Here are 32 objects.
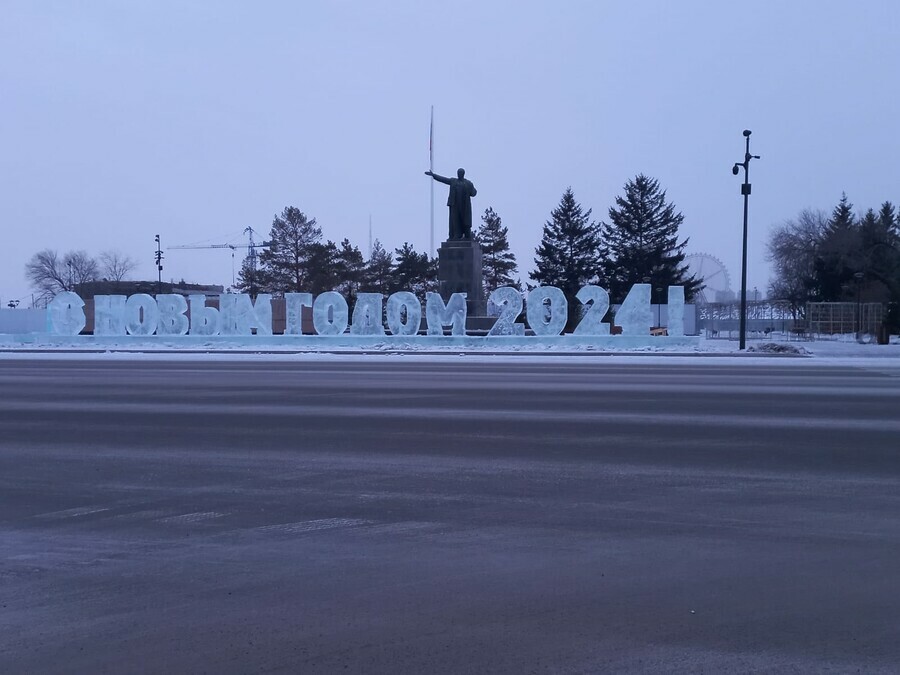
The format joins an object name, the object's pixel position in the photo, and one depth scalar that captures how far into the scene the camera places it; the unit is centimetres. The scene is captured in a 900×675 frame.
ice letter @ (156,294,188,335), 3694
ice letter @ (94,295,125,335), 3750
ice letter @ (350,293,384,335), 3494
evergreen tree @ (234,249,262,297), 6888
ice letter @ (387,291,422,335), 3397
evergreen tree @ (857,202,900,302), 5162
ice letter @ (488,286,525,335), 3328
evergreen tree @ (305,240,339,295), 6644
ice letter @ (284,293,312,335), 3580
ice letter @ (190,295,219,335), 3675
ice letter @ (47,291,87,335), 3894
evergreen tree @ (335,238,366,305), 6850
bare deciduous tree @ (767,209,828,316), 6456
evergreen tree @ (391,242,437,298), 6875
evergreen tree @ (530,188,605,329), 6475
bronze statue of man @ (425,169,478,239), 3606
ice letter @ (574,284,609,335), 3183
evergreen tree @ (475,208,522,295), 6906
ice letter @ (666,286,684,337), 3186
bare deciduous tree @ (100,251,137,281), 10919
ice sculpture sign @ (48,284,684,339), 3241
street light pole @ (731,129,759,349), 3164
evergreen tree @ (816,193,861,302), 5722
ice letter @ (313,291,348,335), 3494
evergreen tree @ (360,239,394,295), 7069
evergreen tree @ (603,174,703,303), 6328
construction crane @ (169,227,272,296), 7062
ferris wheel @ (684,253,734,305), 7969
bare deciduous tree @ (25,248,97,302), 9989
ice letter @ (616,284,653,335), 3216
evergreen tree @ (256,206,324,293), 6788
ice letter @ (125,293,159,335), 3716
